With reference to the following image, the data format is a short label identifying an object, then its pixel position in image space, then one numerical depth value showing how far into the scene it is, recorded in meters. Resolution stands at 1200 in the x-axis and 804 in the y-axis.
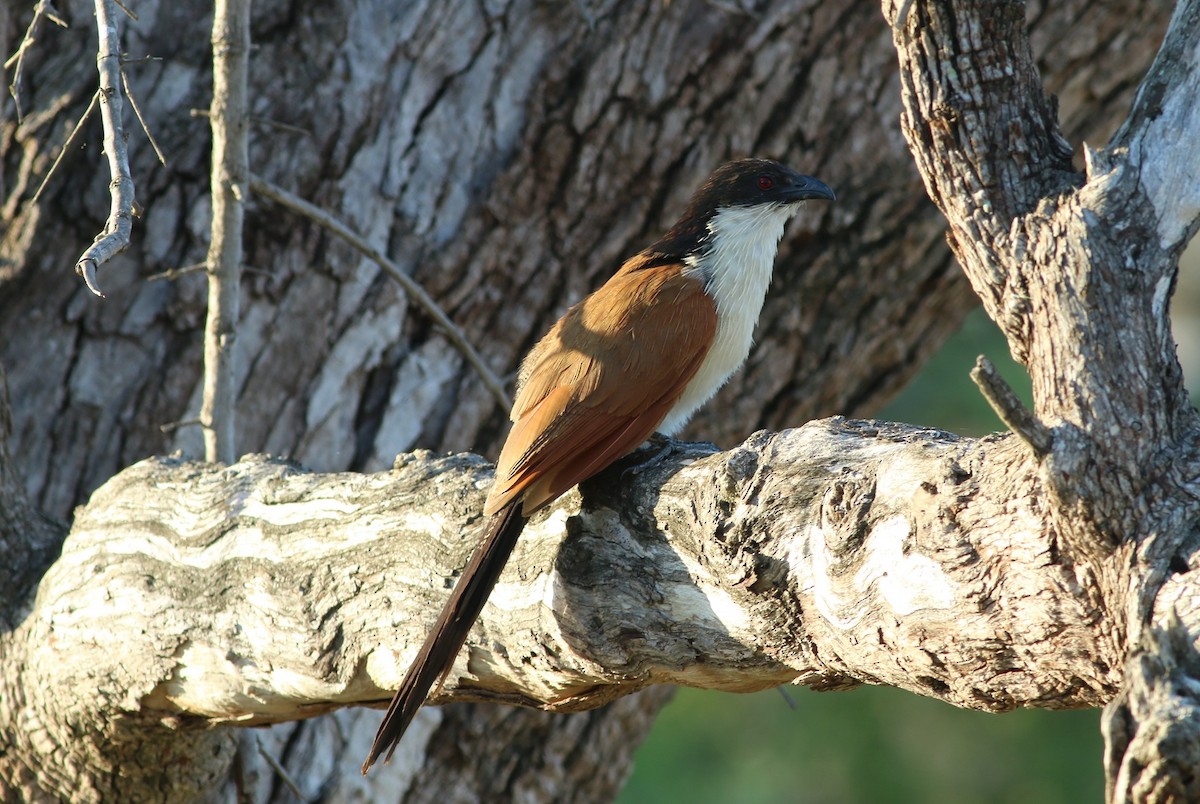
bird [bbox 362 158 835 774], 4.81
